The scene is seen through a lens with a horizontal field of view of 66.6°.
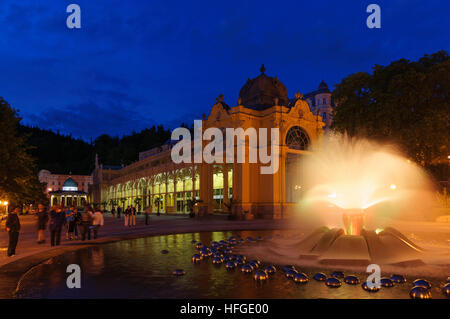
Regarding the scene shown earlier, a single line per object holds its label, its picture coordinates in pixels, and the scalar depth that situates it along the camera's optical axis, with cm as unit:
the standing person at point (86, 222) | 1875
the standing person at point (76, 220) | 2002
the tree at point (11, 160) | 3111
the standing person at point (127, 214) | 3162
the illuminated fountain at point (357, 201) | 1159
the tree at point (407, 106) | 2912
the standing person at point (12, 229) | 1312
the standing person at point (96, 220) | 1950
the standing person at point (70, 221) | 1934
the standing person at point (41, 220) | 1648
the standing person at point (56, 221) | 1606
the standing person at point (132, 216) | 3178
